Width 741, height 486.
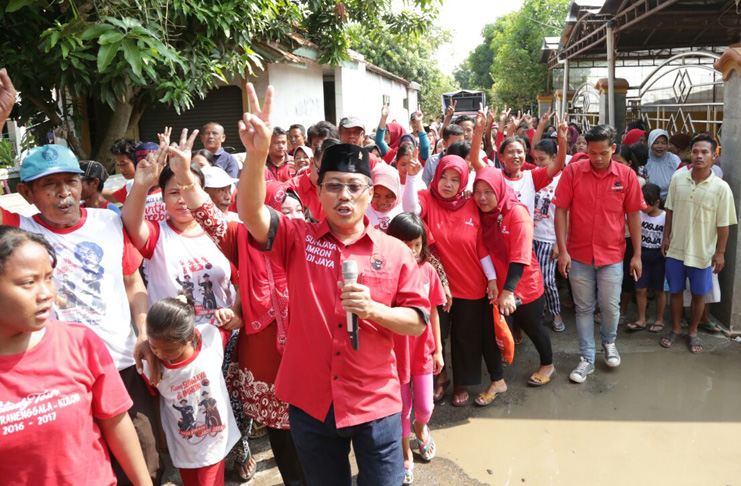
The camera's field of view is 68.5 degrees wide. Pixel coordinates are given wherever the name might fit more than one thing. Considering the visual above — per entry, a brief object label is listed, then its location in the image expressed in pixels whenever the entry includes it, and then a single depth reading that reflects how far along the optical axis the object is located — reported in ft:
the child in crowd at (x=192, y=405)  8.50
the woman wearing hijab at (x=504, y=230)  12.36
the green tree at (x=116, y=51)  13.69
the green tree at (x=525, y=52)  88.43
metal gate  31.91
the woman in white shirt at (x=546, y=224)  16.78
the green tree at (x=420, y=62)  87.61
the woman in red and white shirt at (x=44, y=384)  5.51
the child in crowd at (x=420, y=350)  10.59
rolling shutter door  31.89
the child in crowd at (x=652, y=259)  17.42
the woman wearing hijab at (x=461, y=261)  12.60
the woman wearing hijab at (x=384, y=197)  11.07
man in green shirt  15.83
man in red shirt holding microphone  6.69
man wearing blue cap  7.86
